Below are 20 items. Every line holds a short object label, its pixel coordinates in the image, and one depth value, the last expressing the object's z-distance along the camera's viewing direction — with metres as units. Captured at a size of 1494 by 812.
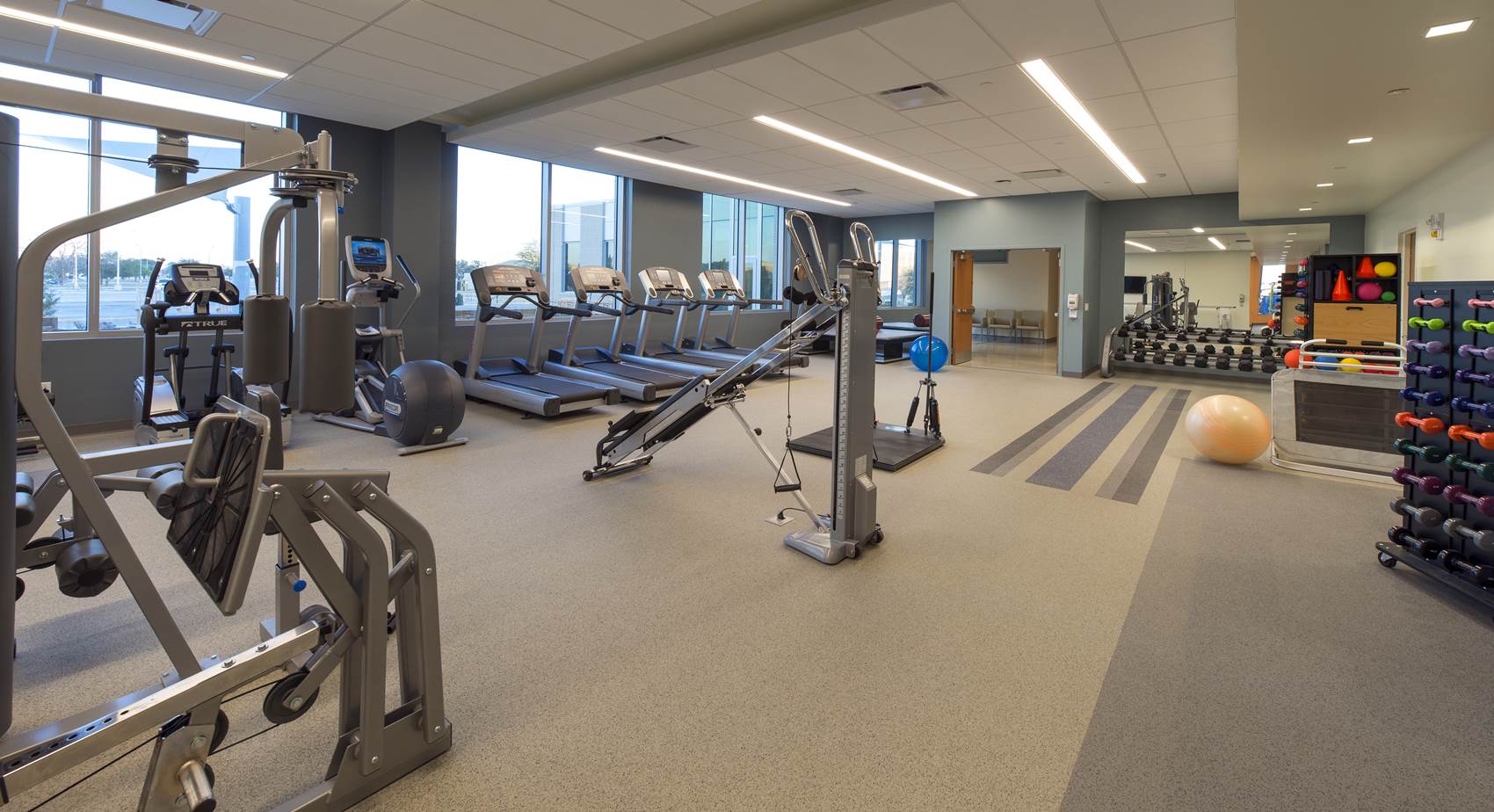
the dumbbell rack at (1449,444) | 2.91
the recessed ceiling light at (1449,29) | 3.51
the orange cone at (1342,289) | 5.78
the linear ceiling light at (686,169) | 8.14
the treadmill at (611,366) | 7.38
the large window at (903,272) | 14.38
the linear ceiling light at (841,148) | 6.77
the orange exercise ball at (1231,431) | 5.04
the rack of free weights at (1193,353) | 10.41
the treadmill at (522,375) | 6.58
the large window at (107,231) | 5.47
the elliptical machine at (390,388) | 5.26
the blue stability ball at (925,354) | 6.90
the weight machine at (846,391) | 3.30
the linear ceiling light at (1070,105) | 5.09
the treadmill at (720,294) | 9.02
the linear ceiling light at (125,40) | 4.41
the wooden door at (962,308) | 11.65
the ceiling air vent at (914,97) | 5.57
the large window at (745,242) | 11.98
